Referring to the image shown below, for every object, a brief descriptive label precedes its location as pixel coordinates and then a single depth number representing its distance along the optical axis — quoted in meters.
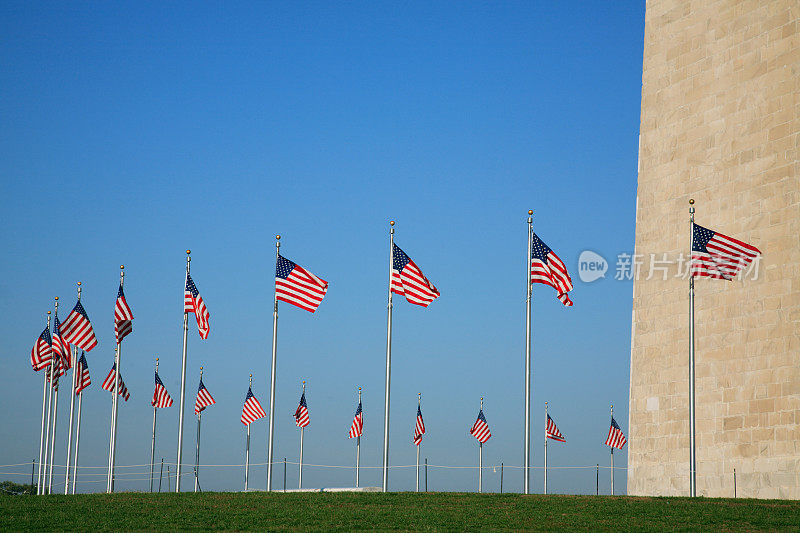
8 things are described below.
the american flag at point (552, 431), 59.19
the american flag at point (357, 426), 59.34
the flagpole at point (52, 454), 50.09
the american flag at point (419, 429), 61.38
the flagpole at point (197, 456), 57.28
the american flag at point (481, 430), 60.94
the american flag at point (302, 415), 59.16
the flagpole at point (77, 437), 45.41
